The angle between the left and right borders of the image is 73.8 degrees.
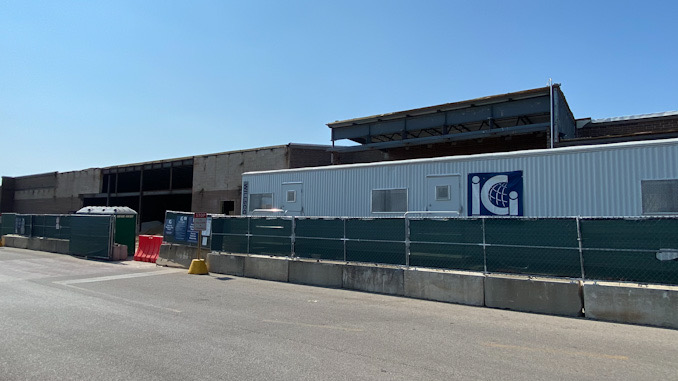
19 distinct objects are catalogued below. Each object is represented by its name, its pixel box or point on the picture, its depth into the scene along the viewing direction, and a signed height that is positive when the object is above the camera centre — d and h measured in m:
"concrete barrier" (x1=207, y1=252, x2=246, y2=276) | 14.80 -1.37
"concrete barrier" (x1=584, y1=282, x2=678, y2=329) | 7.89 -1.32
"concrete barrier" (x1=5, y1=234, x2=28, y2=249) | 26.53 -1.34
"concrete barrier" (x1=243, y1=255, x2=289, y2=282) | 13.61 -1.37
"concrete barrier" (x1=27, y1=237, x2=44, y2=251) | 25.05 -1.38
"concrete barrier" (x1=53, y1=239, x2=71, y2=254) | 22.67 -1.33
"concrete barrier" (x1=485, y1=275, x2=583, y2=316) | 8.82 -1.34
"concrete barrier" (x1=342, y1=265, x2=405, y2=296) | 11.27 -1.38
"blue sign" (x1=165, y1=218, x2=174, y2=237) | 17.52 -0.24
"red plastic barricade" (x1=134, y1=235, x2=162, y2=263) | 18.88 -1.16
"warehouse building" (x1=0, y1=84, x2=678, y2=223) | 21.70 +4.74
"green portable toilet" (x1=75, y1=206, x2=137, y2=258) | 20.14 -0.37
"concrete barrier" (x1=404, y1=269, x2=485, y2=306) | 9.94 -1.36
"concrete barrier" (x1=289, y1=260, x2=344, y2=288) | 12.43 -1.38
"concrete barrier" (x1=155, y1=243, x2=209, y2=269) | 16.47 -1.23
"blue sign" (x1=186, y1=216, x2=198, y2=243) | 16.58 -0.40
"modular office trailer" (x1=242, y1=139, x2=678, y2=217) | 10.91 +1.24
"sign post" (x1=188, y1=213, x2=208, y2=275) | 15.05 -0.65
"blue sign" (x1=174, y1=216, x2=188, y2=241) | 17.03 -0.23
